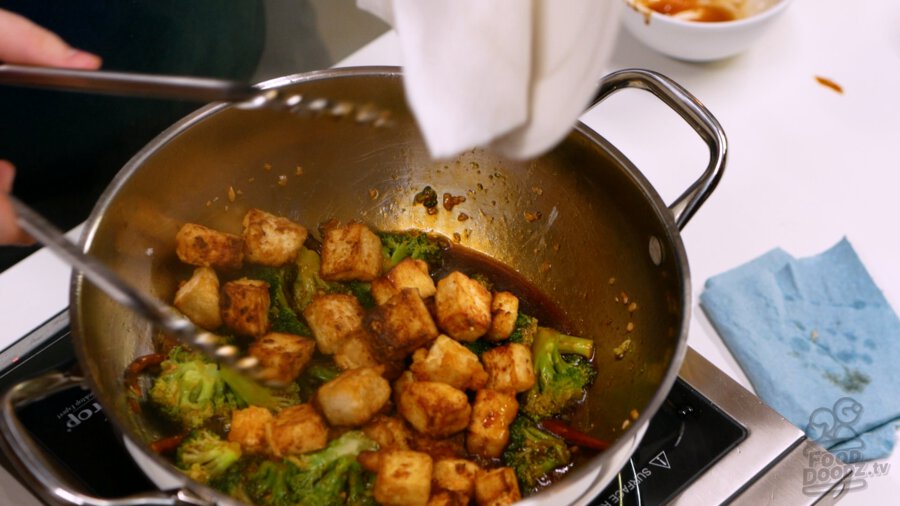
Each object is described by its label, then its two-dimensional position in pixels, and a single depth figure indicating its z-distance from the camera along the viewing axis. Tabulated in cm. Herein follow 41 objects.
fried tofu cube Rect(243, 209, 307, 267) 93
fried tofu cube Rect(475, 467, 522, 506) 86
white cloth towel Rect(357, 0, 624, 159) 77
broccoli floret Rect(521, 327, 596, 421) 92
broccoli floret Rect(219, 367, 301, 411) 90
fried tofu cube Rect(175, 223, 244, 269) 92
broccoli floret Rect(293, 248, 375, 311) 96
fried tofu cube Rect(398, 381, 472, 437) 88
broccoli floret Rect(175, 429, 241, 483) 87
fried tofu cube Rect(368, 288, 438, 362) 91
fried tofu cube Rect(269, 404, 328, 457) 87
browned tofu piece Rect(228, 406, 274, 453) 88
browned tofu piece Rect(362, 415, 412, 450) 89
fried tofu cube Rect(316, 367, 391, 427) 88
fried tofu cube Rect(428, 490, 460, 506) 87
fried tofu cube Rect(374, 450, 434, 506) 86
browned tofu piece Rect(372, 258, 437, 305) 94
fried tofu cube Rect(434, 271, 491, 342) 92
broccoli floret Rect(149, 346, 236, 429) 89
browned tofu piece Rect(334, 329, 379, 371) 92
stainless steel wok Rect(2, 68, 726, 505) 87
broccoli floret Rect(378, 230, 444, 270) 97
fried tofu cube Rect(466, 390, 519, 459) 89
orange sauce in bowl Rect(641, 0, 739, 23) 104
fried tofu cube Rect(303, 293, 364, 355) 92
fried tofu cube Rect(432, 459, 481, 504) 87
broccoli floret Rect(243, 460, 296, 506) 87
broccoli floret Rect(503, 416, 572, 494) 89
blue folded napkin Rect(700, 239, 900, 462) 91
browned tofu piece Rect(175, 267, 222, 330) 91
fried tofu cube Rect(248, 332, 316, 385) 89
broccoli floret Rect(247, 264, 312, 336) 94
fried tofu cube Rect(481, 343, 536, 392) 91
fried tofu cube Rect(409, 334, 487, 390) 91
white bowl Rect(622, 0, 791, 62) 100
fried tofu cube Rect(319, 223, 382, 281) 94
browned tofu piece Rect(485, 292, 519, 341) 93
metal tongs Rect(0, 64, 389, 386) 77
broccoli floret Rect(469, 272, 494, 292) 97
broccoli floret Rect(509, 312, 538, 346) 94
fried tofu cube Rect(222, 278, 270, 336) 91
